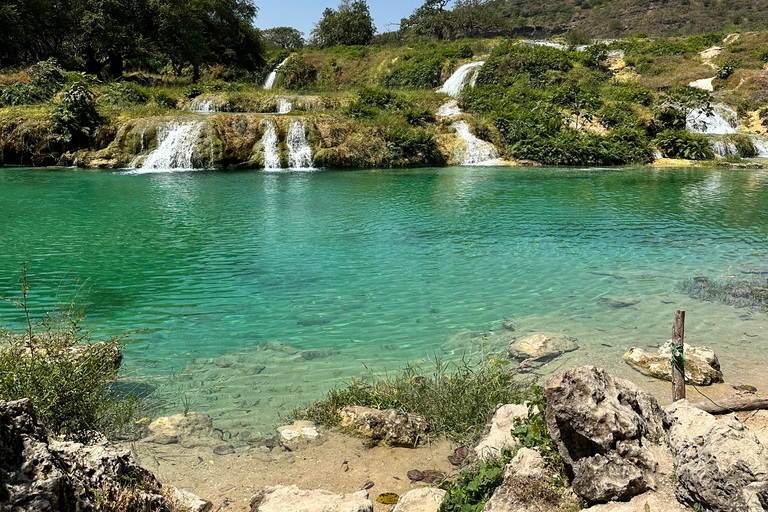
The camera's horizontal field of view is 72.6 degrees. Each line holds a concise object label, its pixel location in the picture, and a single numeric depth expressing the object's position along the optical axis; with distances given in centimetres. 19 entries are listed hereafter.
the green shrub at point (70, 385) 372
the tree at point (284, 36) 8081
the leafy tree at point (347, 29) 6247
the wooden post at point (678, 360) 436
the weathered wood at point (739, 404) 457
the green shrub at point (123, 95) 2980
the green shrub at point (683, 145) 2852
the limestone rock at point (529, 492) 302
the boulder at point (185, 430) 449
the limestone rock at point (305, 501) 319
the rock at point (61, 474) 238
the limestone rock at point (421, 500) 337
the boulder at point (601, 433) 289
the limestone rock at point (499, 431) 371
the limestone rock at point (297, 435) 448
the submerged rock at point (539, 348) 612
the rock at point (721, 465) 248
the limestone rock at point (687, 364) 542
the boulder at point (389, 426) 450
